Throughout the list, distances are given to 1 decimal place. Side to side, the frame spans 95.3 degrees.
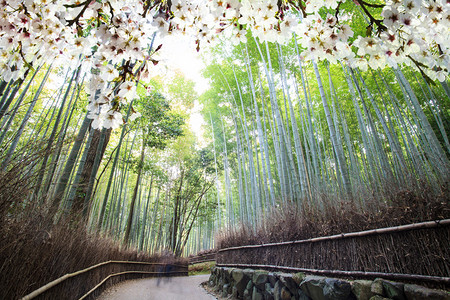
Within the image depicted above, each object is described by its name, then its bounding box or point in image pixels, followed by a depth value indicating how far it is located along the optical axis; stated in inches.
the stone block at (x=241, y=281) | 381.6
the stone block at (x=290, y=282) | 258.4
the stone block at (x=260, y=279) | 323.0
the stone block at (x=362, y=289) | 176.1
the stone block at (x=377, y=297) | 164.8
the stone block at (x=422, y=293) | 133.7
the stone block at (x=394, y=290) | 159.3
